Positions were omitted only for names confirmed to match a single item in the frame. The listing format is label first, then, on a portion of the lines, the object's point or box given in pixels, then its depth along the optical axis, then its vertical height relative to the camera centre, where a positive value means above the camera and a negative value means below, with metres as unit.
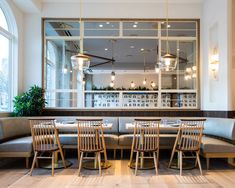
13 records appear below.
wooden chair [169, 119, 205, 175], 4.42 -0.75
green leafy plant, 6.01 -0.14
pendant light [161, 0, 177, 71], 4.96 +0.73
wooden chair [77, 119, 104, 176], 4.37 -0.69
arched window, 5.83 +1.02
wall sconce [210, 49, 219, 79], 5.76 +0.82
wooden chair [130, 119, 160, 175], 4.43 -0.70
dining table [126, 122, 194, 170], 4.65 -1.35
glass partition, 6.86 +0.88
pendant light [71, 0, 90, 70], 4.79 +0.73
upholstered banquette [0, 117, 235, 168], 4.69 -0.90
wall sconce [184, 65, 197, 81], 6.86 +0.71
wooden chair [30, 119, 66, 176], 4.35 -0.74
